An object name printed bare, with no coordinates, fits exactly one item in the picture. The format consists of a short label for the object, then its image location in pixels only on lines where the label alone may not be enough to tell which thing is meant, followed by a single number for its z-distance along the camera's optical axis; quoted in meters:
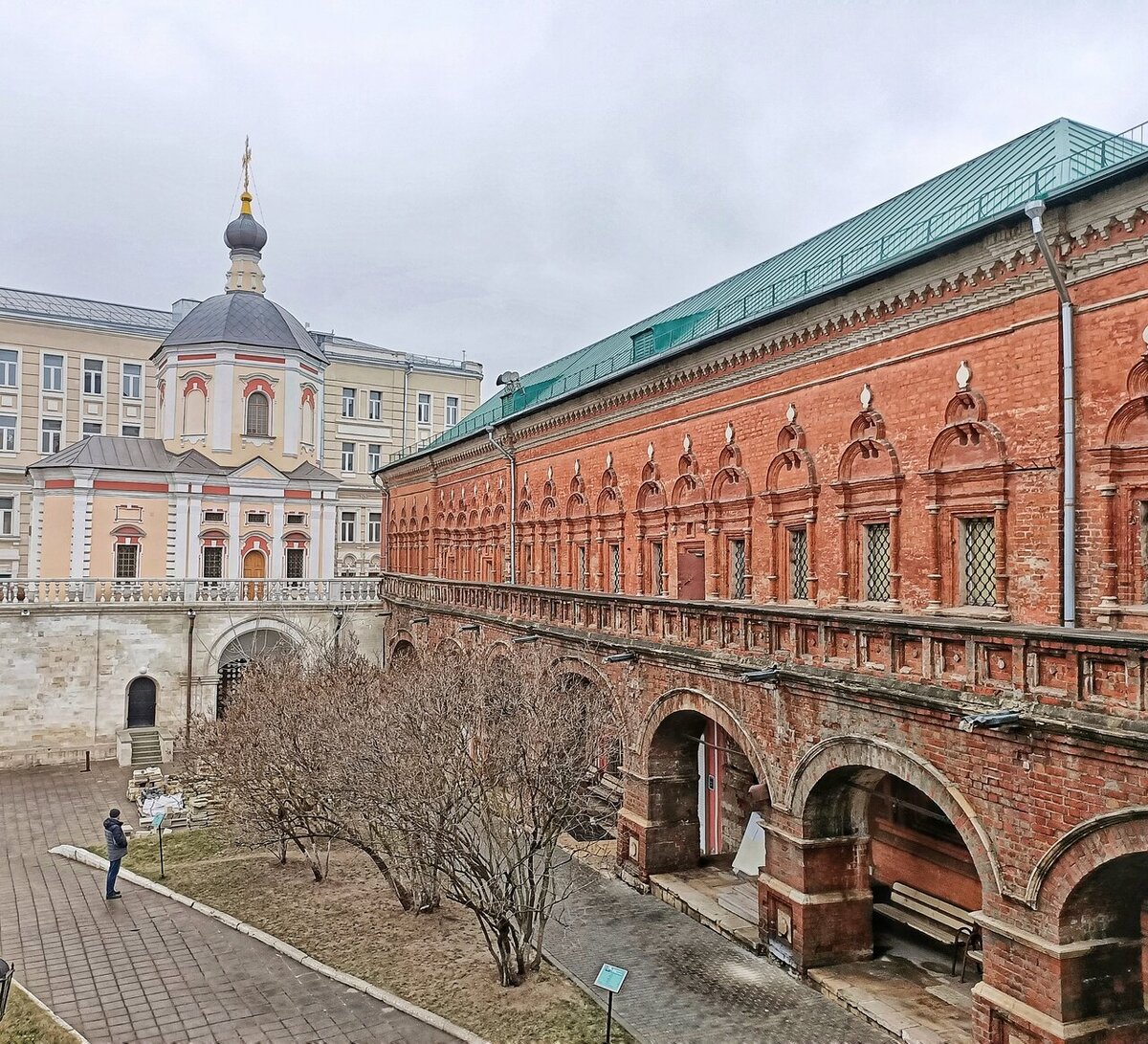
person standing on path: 16.16
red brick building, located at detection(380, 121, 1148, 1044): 9.19
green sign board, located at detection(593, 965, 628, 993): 10.07
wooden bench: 12.69
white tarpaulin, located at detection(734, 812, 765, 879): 15.66
